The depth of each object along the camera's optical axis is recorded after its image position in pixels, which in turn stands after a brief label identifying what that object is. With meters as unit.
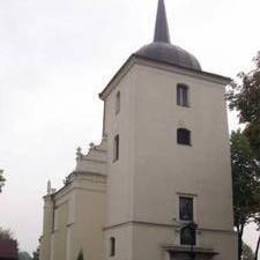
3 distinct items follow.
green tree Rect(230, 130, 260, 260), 32.06
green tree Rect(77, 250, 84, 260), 24.98
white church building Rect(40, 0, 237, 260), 24.02
